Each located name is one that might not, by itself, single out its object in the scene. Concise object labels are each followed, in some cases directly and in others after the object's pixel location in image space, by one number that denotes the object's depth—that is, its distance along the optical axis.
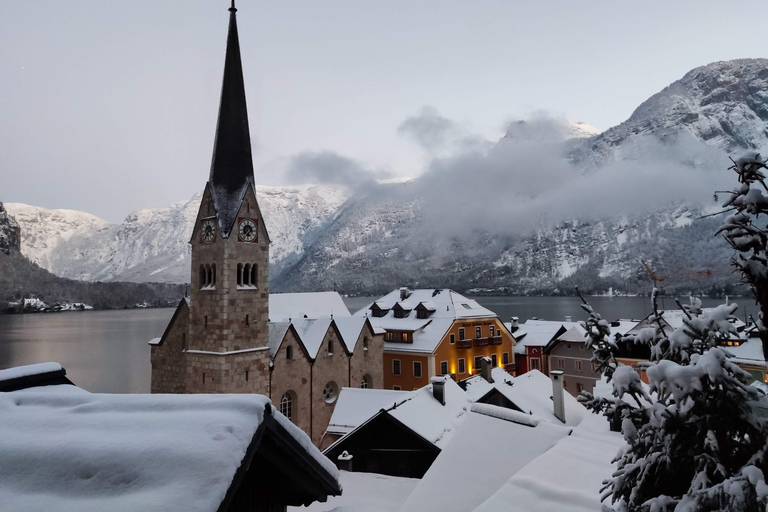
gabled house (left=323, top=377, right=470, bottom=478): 21.86
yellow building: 43.47
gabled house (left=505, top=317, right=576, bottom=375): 52.66
